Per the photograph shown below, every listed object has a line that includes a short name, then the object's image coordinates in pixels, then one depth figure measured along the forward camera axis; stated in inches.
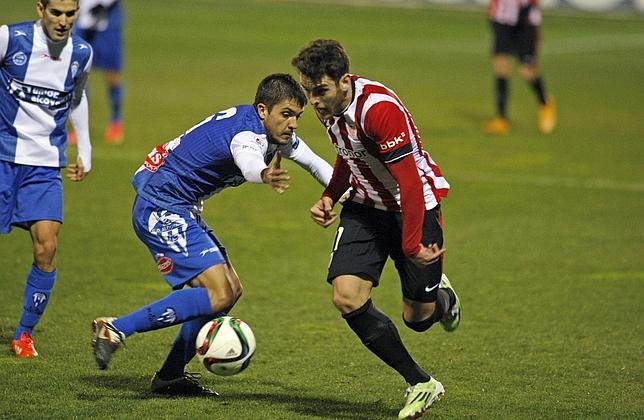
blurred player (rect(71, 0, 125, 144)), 1228.5
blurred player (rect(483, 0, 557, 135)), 1389.0
